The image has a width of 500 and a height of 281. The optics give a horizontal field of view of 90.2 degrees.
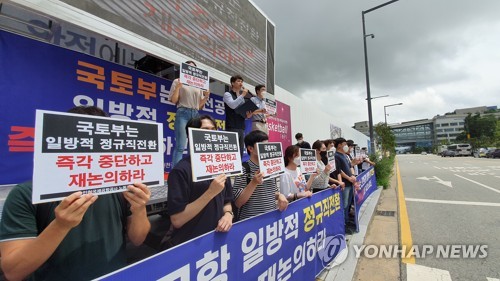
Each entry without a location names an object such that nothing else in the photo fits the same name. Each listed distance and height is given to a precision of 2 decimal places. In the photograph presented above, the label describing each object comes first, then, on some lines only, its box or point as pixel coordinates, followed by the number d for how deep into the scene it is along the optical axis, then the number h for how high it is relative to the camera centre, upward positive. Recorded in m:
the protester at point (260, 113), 4.31 +0.79
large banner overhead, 3.04 +2.04
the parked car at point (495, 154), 32.34 -0.55
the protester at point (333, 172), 4.22 -0.33
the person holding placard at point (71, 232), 1.05 -0.35
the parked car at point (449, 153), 44.94 -0.37
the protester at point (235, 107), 3.87 +0.80
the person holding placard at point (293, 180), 3.08 -0.31
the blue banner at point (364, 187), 4.97 -0.88
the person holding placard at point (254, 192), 2.37 -0.36
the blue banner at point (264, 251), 1.33 -0.71
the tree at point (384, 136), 30.79 +2.10
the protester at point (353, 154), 6.94 -0.02
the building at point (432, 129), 97.38 +9.47
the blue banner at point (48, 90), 2.27 +0.79
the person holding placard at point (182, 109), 3.28 +0.68
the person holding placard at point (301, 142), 6.14 +0.31
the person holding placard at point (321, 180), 3.99 -0.42
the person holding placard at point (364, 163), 8.91 -0.41
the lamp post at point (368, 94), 12.18 +2.98
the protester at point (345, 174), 4.61 -0.38
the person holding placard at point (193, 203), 1.68 -0.32
